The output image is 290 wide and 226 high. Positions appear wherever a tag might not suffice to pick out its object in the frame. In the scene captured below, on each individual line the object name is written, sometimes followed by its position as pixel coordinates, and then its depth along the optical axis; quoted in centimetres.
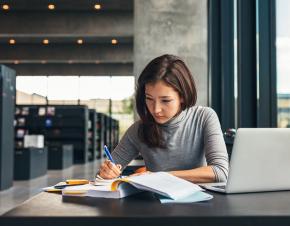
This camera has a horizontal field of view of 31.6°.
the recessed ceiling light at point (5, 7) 1294
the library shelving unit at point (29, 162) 905
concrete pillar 674
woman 191
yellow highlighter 160
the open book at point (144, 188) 121
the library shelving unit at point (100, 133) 1759
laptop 135
